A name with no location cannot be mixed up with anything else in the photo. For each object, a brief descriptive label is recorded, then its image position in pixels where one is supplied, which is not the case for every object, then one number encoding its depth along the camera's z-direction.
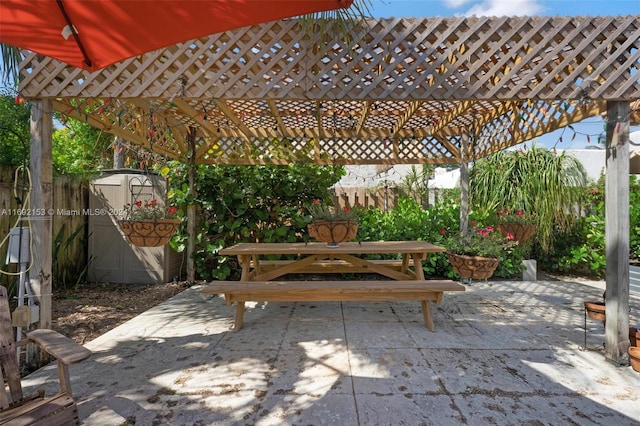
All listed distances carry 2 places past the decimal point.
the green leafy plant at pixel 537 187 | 5.37
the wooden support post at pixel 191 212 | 4.73
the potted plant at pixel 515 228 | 3.98
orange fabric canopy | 1.28
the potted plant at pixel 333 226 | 3.17
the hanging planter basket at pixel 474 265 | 2.91
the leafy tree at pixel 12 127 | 3.46
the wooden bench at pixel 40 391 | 1.35
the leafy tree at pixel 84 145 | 6.87
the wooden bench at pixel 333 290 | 2.76
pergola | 2.28
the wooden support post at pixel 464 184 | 4.81
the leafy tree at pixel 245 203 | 4.87
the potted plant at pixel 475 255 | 2.93
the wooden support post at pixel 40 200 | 2.35
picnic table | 2.78
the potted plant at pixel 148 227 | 2.84
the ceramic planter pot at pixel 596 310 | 2.51
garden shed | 4.79
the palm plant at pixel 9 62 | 3.21
